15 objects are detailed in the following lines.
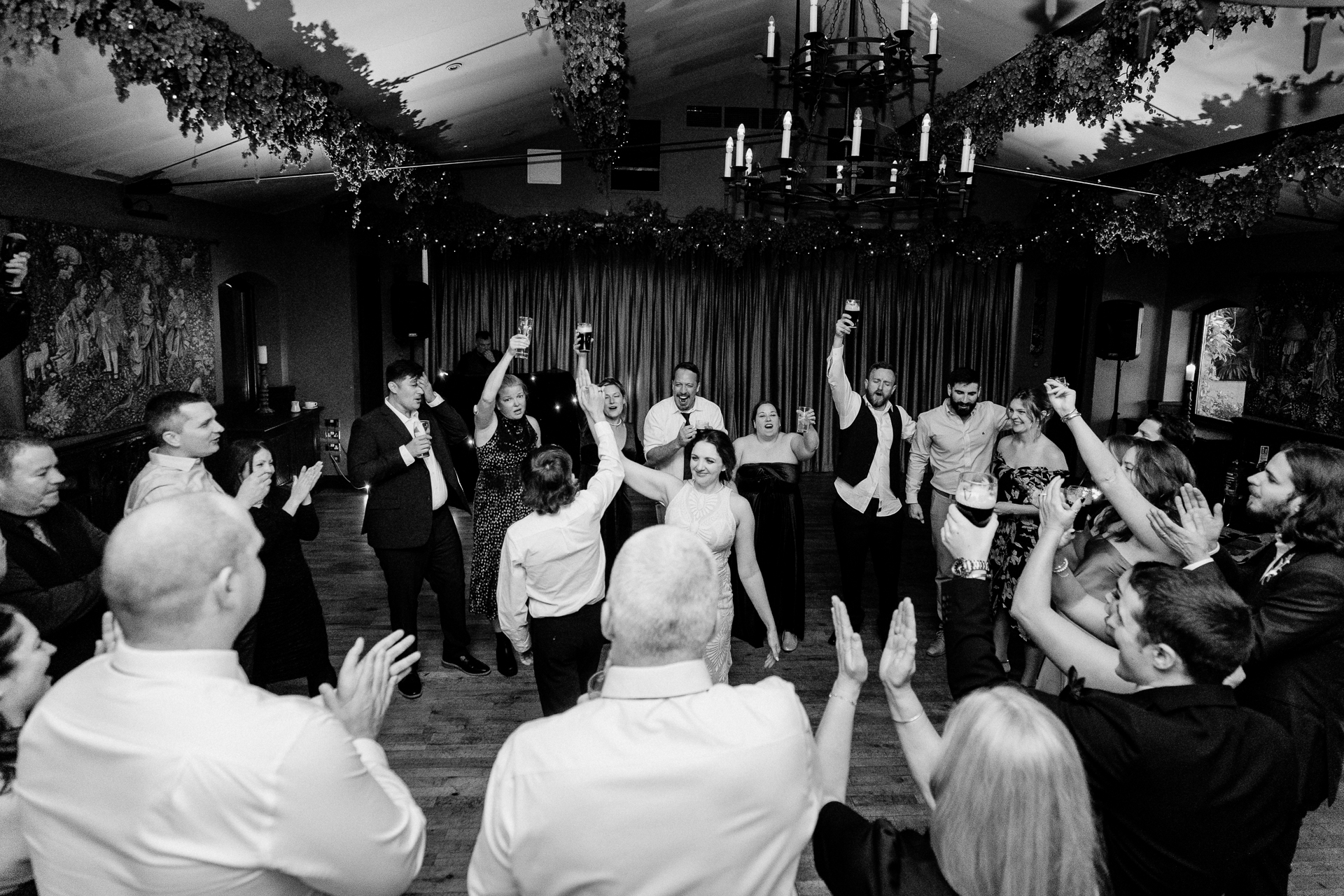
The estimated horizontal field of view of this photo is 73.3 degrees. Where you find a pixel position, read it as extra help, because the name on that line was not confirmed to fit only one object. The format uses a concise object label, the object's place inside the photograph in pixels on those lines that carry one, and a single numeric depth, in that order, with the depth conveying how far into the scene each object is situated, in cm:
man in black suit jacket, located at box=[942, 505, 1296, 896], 149
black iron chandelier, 347
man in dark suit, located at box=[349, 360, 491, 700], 385
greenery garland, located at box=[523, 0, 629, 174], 401
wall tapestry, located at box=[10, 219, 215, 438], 493
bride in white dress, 336
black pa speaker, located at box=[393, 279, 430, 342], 867
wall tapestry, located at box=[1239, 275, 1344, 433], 721
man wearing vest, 466
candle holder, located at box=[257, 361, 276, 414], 772
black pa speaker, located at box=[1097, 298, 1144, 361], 840
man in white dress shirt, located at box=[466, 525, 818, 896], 129
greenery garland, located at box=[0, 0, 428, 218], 297
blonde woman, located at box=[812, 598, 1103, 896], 121
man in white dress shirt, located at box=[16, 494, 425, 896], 121
